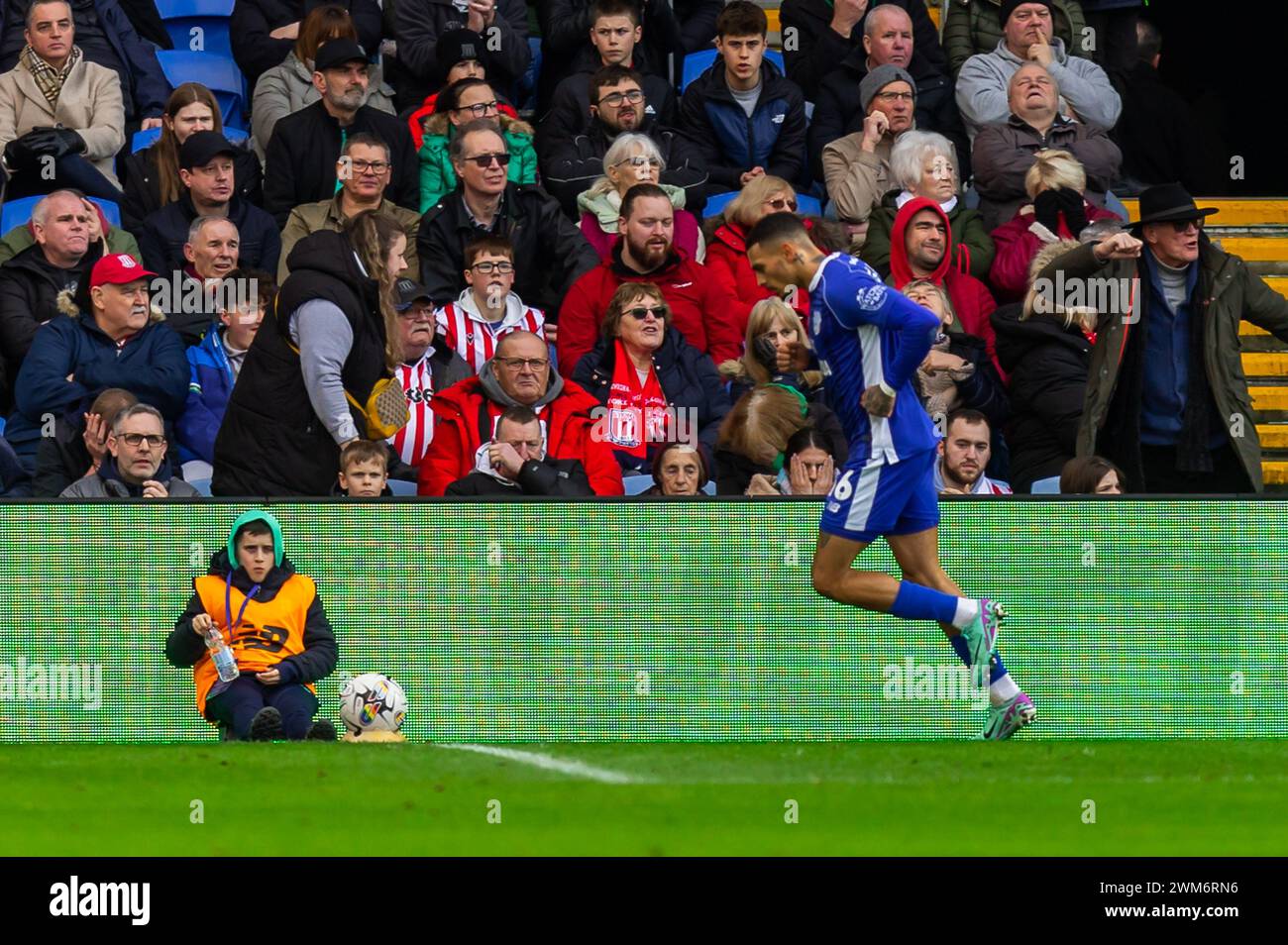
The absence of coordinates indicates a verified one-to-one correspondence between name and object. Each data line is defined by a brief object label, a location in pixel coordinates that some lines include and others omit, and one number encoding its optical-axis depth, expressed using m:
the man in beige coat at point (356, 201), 12.66
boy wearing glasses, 12.25
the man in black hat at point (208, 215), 12.76
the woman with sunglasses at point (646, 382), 11.88
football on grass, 9.78
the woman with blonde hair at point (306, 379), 10.95
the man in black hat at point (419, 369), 11.95
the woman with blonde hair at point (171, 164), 13.10
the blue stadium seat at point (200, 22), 15.14
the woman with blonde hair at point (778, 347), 11.88
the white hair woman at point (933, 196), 12.81
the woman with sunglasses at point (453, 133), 13.27
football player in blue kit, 9.30
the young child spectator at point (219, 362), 11.97
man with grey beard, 13.29
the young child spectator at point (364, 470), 10.82
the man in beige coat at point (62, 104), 13.39
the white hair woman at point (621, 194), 12.94
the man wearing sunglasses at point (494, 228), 12.61
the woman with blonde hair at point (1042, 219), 12.83
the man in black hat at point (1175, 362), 11.70
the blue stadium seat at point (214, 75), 14.62
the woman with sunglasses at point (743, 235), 12.70
